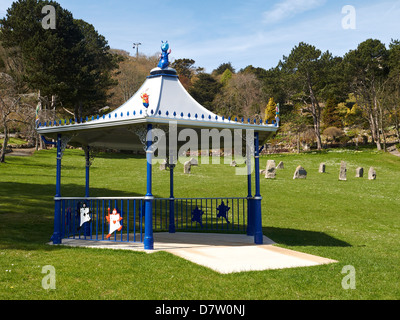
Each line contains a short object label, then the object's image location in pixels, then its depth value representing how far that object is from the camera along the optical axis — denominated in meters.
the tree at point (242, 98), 71.38
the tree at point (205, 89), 74.81
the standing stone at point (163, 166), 35.18
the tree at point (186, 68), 90.75
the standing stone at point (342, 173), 30.16
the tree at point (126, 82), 66.56
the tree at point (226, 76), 93.07
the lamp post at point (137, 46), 93.64
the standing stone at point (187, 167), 32.58
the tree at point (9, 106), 32.53
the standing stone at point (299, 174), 30.45
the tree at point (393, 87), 53.31
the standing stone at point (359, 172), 32.56
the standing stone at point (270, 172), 30.08
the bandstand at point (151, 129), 9.66
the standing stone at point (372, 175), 30.98
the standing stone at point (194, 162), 38.12
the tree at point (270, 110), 63.65
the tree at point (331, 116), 62.97
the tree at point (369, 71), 56.62
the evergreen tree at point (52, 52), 43.25
